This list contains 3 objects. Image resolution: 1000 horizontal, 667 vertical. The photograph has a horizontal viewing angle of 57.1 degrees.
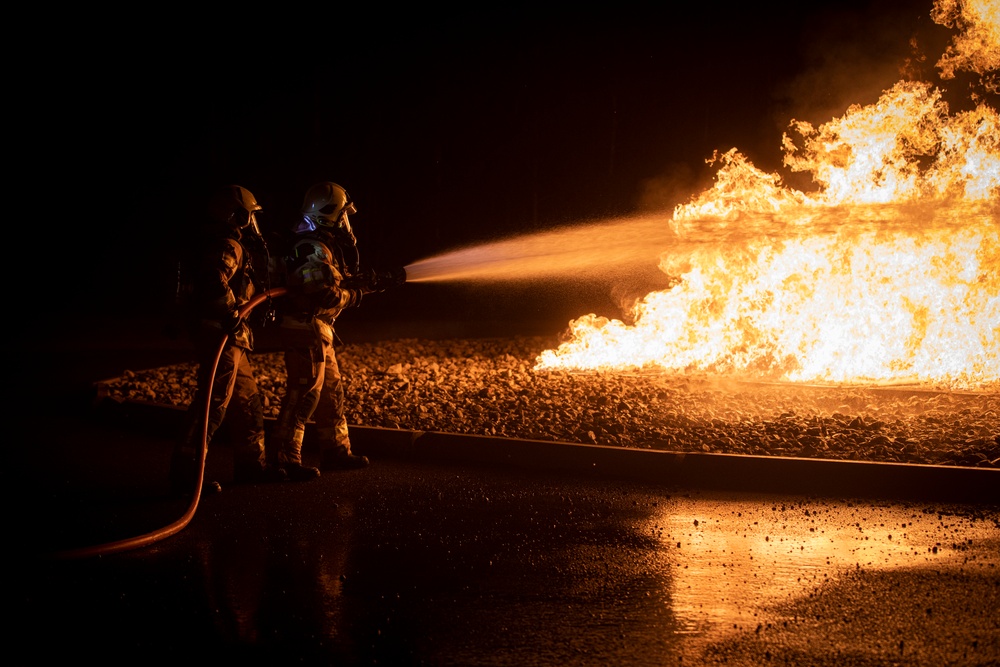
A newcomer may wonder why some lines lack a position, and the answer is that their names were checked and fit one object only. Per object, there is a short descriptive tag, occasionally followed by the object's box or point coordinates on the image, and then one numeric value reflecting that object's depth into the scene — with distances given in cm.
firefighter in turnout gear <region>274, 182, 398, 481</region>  712
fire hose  519
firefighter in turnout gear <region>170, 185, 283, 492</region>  666
